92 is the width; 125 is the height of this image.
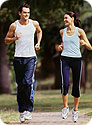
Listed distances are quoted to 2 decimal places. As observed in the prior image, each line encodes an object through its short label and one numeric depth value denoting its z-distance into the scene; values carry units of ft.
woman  55.45
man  54.49
